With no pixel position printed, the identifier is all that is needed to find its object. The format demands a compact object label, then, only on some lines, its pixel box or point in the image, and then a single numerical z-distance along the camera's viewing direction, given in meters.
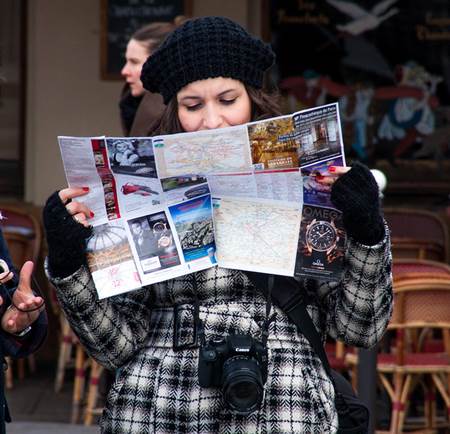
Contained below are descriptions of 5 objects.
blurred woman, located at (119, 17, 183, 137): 7.28
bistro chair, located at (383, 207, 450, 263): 11.90
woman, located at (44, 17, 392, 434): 4.43
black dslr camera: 4.26
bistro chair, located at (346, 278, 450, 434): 8.94
